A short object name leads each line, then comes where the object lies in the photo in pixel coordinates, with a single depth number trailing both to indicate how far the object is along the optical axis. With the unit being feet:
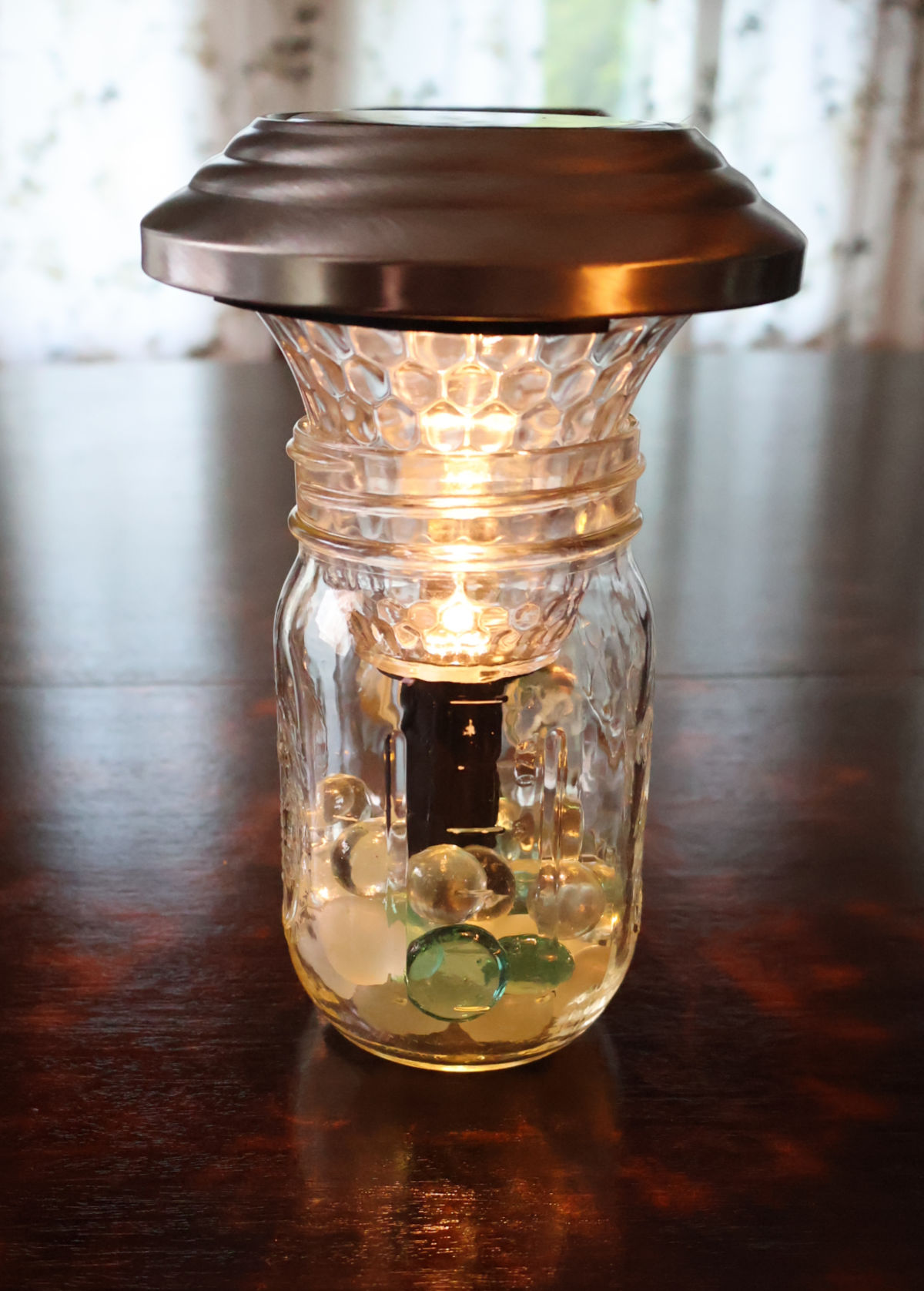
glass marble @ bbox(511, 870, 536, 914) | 1.85
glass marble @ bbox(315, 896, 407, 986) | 1.78
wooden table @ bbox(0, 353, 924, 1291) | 1.51
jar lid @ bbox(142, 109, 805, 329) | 1.22
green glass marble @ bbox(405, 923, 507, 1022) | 1.68
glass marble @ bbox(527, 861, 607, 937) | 1.83
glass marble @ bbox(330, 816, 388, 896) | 1.87
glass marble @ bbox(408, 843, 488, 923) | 1.73
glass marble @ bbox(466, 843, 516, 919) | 1.75
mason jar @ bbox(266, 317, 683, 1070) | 1.50
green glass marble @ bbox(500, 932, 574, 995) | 1.73
